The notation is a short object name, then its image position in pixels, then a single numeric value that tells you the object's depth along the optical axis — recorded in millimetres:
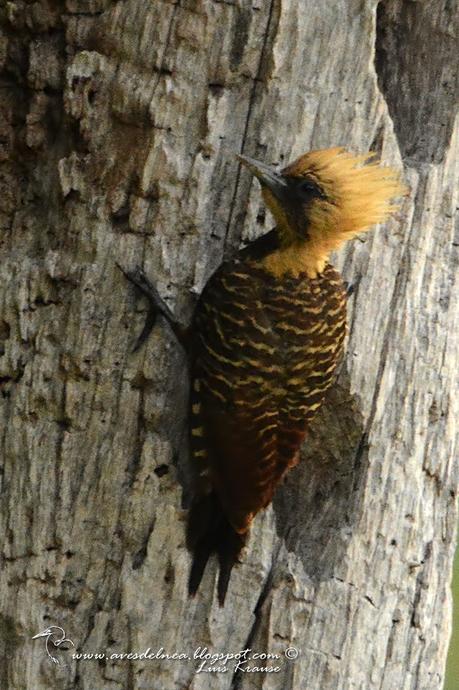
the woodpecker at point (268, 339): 7480
